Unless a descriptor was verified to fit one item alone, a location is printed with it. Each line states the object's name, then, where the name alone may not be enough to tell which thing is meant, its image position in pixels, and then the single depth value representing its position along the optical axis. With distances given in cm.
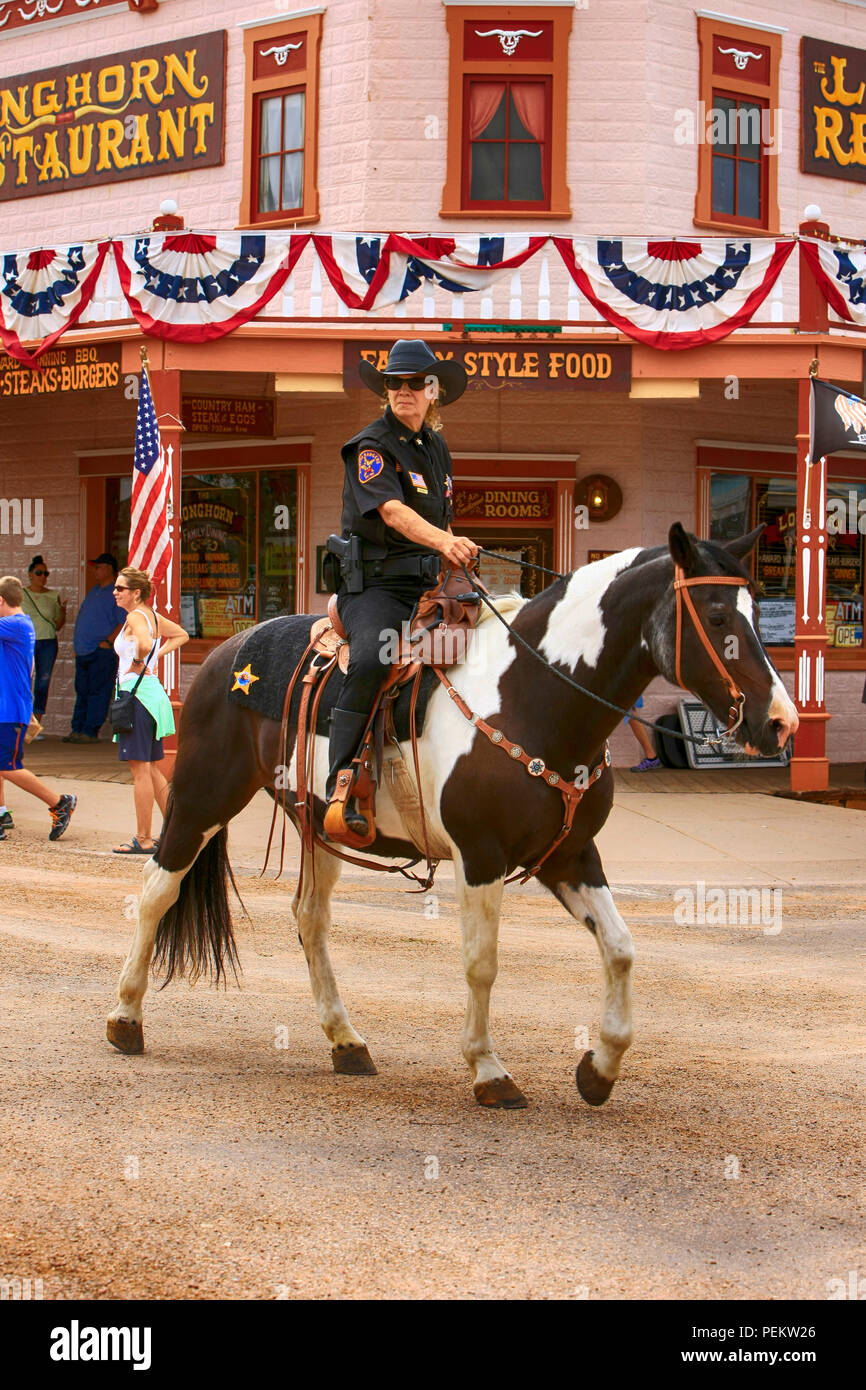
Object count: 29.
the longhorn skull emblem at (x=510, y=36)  1559
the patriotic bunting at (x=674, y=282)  1398
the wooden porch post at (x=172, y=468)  1409
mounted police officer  539
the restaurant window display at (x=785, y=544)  1727
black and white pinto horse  484
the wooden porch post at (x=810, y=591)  1404
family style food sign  1419
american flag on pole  1402
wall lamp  1630
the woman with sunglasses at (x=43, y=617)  1825
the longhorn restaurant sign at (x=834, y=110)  1666
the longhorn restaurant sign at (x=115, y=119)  1688
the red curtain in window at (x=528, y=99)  1576
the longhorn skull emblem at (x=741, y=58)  1609
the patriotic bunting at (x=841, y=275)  1409
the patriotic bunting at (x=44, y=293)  1481
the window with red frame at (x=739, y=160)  1619
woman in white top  1094
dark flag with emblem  1393
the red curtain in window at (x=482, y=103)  1573
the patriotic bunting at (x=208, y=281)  1415
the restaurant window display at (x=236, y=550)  1722
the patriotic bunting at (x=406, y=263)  1402
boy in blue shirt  1149
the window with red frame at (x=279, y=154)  1634
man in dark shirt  1769
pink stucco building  1432
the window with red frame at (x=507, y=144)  1574
